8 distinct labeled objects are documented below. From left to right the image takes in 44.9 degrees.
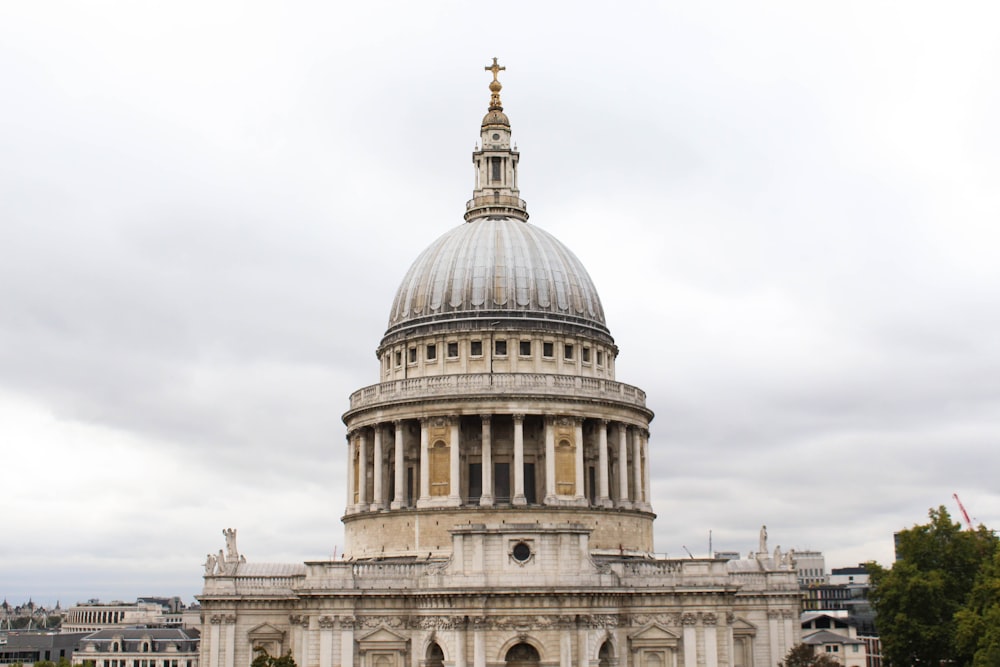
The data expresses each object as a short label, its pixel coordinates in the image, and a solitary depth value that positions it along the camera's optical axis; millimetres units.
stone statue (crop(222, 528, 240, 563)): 69438
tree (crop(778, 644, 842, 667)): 63281
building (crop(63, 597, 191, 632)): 181162
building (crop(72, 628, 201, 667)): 117438
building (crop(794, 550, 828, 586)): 185500
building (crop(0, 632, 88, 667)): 124875
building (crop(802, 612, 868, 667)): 101625
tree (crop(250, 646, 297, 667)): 58406
